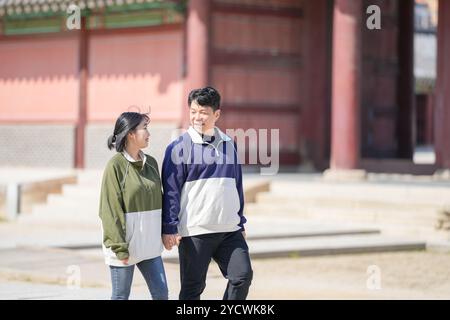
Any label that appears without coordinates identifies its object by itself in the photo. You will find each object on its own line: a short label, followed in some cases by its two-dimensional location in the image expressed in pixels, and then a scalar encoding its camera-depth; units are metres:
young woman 9.50
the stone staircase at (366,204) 21.66
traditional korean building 27.76
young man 9.77
